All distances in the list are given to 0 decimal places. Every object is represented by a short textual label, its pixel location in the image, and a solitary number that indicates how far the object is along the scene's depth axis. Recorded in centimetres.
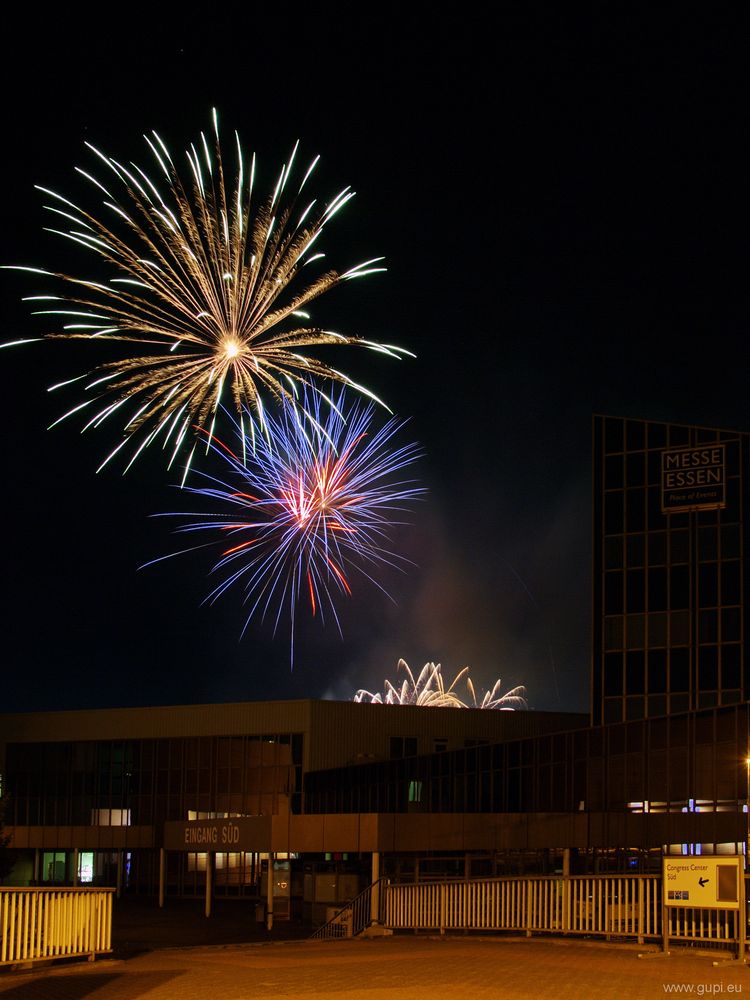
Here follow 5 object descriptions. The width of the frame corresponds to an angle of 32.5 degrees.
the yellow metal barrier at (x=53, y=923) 1667
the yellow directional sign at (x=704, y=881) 1547
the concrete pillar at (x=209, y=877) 4503
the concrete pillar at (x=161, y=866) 5373
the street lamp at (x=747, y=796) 3262
